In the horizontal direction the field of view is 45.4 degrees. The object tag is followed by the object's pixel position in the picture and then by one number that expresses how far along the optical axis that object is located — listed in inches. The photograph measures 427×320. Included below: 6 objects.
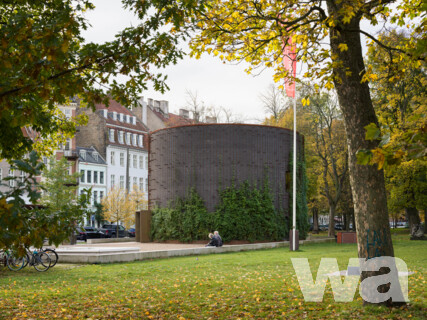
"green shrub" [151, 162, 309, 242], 1302.9
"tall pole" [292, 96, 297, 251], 1061.6
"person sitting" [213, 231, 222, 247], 1059.9
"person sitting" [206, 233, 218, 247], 1058.1
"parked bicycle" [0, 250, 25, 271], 706.1
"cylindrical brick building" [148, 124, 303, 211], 1342.3
